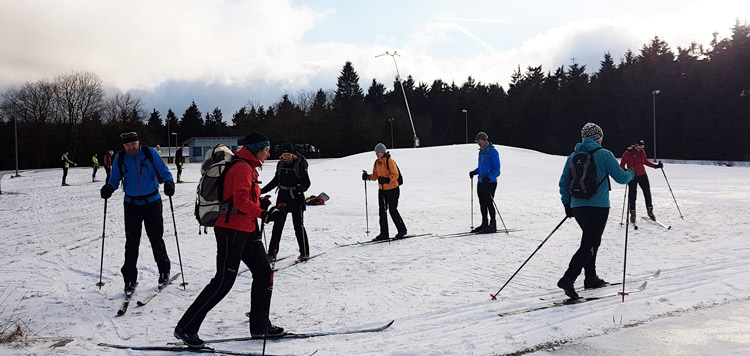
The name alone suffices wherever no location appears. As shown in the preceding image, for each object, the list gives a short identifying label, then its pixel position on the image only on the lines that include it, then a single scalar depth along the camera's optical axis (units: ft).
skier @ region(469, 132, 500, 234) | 29.96
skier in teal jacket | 16.44
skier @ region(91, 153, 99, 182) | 83.50
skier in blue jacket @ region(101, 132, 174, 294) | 18.17
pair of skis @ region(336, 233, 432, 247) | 28.63
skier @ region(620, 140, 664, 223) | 31.35
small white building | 214.07
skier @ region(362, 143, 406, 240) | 28.58
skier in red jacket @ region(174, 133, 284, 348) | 12.86
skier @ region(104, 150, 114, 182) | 70.67
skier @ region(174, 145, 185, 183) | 78.11
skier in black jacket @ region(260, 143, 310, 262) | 23.20
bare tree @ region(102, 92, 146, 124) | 204.92
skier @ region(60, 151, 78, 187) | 76.74
